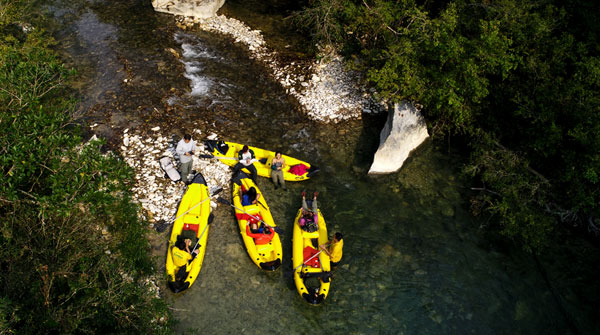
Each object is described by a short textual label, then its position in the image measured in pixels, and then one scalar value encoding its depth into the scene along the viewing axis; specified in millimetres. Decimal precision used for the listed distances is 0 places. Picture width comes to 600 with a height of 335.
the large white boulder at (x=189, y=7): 19969
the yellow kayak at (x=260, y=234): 10673
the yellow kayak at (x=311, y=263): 10016
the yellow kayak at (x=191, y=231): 10039
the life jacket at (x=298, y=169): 12922
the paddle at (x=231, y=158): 13086
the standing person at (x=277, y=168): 12516
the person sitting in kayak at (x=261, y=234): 10852
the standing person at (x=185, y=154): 12203
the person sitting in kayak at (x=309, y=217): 11102
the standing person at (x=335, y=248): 10242
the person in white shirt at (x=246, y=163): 12745
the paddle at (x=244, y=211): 11332
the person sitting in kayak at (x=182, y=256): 10086
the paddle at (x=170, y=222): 11248
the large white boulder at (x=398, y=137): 13516
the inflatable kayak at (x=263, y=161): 12945
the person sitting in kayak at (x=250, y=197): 11727
